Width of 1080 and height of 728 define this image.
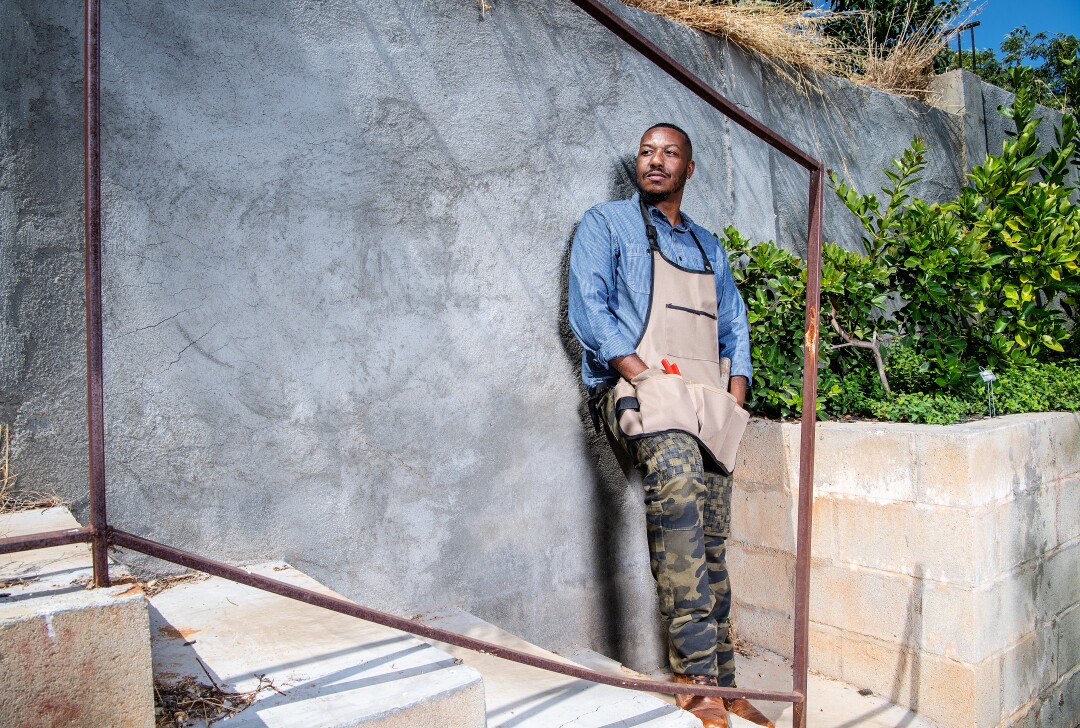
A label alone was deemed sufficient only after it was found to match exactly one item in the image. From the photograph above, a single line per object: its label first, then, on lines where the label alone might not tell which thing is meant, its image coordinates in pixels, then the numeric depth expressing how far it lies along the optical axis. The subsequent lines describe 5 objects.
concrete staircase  1.16
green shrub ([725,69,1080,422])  3.34
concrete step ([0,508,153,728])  1.12
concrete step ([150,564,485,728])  1.41
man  2.45
